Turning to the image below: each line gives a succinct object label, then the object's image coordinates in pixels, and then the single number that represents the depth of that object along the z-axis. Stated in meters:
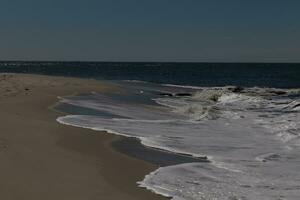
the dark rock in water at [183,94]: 30.18
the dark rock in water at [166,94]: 28.99
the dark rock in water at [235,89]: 35.19
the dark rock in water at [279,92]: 34.57
